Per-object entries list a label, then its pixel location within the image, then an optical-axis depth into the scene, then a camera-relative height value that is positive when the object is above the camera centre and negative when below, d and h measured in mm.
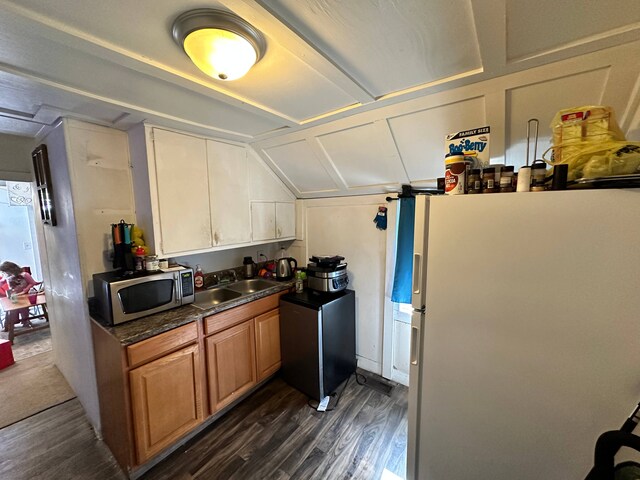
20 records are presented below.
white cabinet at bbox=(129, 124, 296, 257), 1787 +197
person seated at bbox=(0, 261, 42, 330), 3547 -937
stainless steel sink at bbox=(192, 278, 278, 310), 2344 -757
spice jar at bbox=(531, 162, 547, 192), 884 +132
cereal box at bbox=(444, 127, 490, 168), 1112 +314
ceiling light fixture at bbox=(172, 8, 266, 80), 891 +678
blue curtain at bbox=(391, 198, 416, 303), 2129 -345
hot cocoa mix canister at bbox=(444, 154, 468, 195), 1074 +169
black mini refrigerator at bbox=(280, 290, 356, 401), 2113 -1134
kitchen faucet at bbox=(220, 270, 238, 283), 2580 -650
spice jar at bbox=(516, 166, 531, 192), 891 +123
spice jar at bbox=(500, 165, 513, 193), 956 +128
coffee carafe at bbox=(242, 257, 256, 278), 2729 -582
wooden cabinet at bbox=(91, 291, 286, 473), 1479 -1126
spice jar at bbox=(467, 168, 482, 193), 1044 +132
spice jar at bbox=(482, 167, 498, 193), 995 +134
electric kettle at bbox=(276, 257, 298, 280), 2635 -580
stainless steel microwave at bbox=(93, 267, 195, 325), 1520 -518
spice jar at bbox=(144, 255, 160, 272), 1741 -334
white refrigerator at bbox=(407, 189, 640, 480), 724 -417
